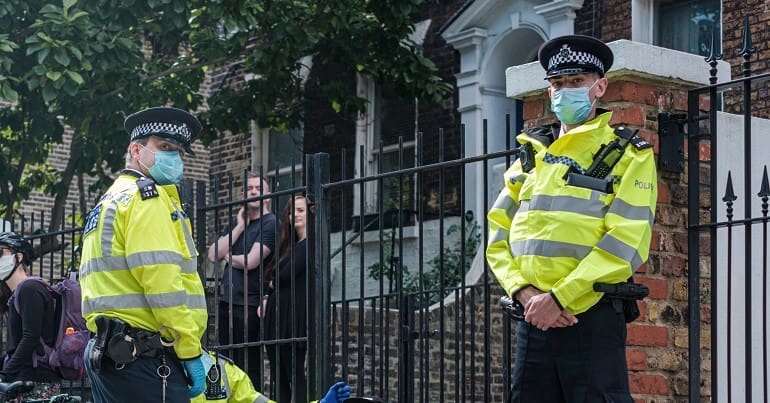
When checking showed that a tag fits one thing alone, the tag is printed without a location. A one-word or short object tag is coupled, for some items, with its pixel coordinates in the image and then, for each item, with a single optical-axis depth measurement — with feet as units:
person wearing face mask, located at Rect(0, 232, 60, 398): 47.85
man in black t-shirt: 44.44
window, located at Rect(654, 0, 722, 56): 72.00
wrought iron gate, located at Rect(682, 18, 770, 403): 30.81
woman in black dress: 42.62
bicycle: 46.06
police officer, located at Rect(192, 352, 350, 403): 35.21
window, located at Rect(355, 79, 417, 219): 84.45
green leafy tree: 71.50
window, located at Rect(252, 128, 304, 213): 98.19
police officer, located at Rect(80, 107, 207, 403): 34.51
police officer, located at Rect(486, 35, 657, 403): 28.97
